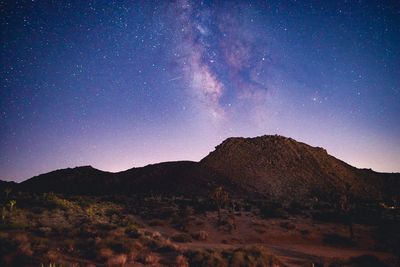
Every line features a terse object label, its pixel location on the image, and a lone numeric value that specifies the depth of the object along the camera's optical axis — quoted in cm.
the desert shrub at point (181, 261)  1055
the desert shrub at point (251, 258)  1103
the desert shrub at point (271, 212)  2799
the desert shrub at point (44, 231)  1337
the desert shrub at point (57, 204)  2199
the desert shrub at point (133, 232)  1475
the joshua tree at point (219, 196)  2588
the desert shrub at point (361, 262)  1255
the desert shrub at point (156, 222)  2349
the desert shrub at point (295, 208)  3114
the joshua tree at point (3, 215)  1507
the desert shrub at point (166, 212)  2629
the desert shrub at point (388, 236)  1797
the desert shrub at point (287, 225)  2289
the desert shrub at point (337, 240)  1932
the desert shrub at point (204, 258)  1064
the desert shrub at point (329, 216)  2616
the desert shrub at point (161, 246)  1265
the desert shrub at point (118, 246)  1170
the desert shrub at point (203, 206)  2953
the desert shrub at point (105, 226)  1590
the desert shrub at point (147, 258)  1063
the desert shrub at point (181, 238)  1639
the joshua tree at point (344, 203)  2107
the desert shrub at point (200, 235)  1812
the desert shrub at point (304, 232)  2144
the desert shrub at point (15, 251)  927
